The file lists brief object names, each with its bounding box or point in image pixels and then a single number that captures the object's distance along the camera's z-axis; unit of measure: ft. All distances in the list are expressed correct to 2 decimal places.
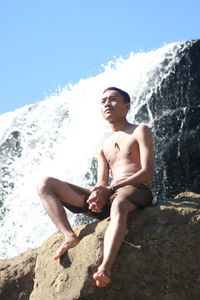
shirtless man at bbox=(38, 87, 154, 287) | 13.23
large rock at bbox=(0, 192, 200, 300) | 12.88
